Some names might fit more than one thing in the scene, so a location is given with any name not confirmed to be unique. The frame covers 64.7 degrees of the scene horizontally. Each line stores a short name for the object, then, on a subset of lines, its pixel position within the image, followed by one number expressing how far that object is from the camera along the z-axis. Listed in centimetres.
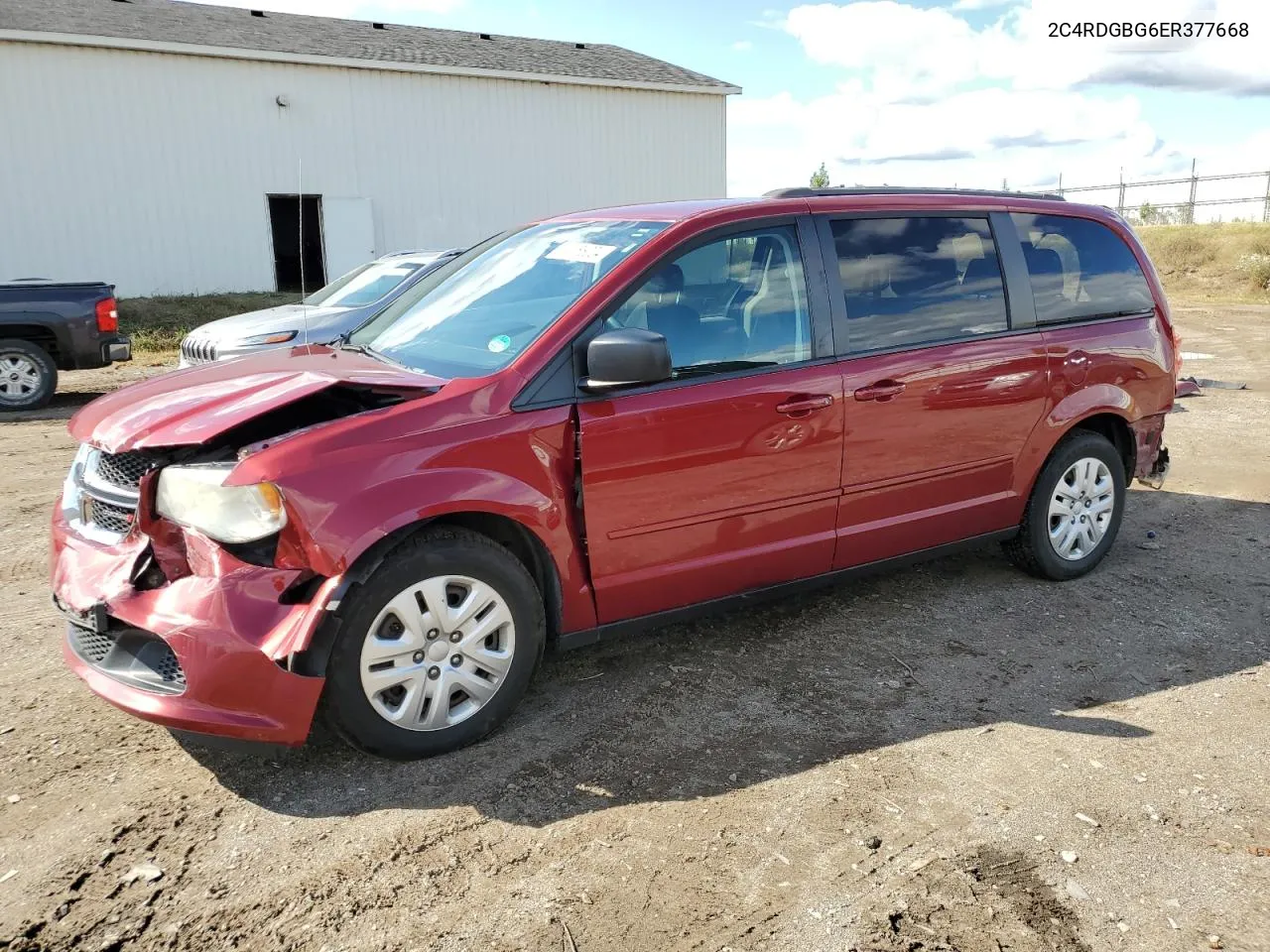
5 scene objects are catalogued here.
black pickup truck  1073
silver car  881
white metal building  1880
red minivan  307
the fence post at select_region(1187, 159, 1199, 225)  3123
